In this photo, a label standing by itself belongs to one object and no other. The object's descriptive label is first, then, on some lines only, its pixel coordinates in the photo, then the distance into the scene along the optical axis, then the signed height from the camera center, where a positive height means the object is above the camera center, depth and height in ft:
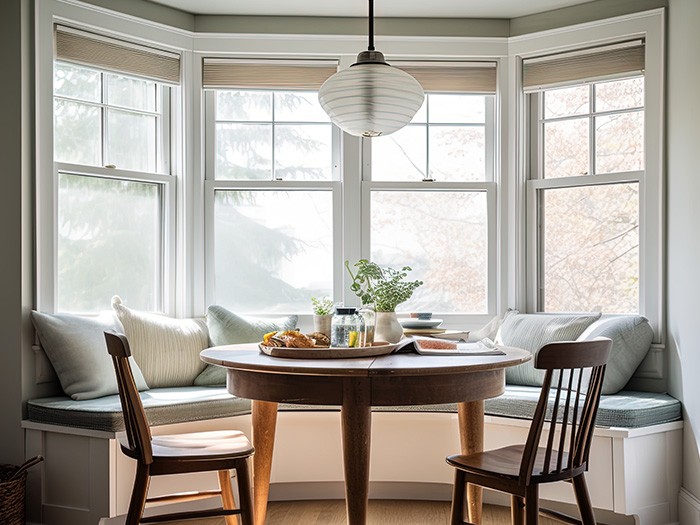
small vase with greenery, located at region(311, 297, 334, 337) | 10.50 -0.78
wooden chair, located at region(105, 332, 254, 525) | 8.61 -2.20
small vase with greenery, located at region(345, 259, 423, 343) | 10.51 -0.59
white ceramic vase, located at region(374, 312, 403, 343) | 10.48 -0.94
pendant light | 9.77 +2.01
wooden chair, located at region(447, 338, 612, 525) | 7.94 -2.22
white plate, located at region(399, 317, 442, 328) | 12.41 -1.03
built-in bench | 10.96 -2.83
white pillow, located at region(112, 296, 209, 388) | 12.94 -1.46
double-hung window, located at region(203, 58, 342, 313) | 14.75 +1.21
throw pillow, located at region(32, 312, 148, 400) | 11.73 -1.44
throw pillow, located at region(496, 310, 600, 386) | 13.10 -1.28
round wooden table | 8.33 -1.36
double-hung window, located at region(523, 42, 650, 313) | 13.64 +1.40
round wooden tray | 9.12 -1.10
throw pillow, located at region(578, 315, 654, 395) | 12.40 -1.38
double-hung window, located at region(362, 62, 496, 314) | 14.78 +1.22
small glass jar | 9.70 -0.87
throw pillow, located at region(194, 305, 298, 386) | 13.32 -1.22
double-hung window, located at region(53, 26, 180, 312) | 12.92 +1.49
